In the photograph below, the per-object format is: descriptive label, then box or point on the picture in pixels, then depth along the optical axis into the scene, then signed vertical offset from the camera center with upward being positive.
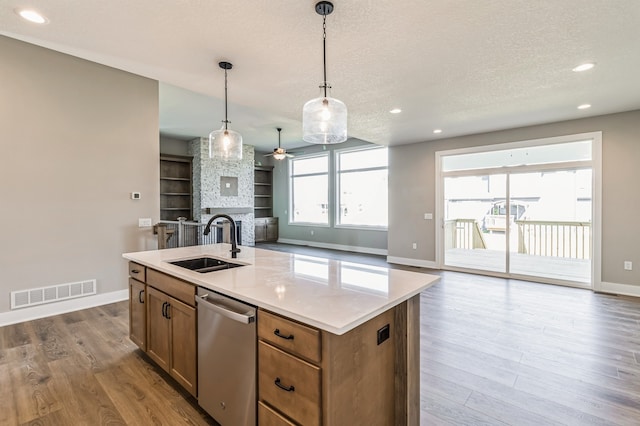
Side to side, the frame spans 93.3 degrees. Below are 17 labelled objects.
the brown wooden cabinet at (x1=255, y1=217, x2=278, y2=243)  9.93 -0.57
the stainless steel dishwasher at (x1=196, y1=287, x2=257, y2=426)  1.52 -0.80
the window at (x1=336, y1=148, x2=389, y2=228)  7.95 +0.68
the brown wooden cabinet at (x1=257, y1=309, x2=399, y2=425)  1.22 -0.72
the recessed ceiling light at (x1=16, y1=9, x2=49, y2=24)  2.20 +1.47
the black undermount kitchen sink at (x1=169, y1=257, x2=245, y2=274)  2.34 -0.42
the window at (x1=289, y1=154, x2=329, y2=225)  9.16 +0.70
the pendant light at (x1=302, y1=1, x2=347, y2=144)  2.21 +0.71
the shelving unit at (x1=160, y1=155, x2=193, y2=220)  8.25 +0.68
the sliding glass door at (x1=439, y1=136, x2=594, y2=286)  4.85 +0.01
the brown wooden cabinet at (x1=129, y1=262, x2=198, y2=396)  1.93 -0.80
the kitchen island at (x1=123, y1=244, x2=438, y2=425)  1.24 -0.58
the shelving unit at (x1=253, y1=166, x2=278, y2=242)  10.04 +0.20
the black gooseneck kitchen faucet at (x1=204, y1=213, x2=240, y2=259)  2.54 -0.24
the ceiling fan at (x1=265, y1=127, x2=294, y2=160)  6.66 +1.28
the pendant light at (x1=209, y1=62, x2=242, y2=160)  3.10 +0.71
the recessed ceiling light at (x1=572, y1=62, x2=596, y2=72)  2.87 +1.40
